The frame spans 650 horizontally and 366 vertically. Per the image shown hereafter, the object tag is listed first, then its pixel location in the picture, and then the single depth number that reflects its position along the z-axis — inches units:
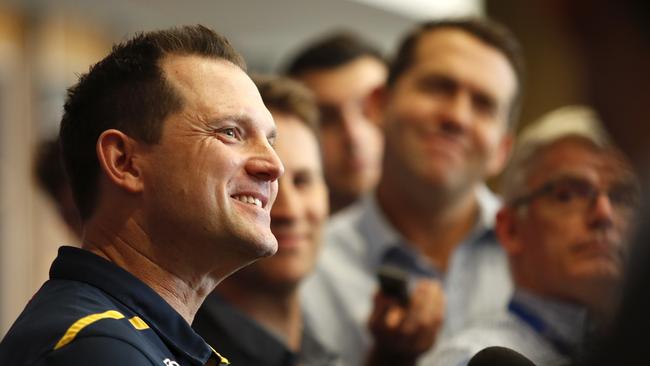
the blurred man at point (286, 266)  165.5
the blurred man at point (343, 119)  263.6
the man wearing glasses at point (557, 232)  147.4
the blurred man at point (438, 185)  204.5
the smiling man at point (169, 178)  108.7
